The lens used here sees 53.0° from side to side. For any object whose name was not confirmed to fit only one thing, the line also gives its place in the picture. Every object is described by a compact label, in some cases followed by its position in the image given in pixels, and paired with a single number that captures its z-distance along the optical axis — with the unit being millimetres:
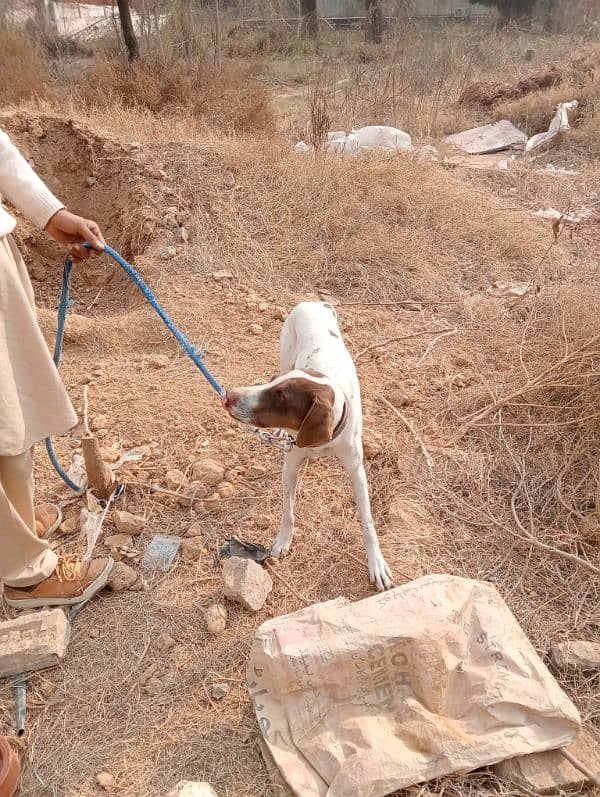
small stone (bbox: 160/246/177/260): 4932
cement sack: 1762
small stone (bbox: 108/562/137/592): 2465
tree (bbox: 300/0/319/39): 14109
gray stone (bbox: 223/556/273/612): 2344
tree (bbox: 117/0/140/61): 8914
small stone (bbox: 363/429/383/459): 3080
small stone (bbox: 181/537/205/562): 2617
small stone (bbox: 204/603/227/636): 2289
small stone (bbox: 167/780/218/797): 1666
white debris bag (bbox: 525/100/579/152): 7980
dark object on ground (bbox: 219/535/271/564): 2582
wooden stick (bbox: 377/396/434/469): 3073
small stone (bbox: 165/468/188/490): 2959
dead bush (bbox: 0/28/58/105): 8125
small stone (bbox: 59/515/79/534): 2732
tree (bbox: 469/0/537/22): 15961
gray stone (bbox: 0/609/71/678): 2119
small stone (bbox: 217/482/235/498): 2904
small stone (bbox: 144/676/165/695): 2108
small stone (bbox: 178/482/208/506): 2877
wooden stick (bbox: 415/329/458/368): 3968
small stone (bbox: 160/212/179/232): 5184
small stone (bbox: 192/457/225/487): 2973
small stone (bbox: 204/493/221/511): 2854
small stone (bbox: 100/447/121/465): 3094
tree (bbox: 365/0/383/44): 12898
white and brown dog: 2053
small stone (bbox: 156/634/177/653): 2242
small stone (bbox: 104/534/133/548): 2645
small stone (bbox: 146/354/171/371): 3877
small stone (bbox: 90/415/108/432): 3342
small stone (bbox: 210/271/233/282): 4727
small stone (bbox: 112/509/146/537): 2693
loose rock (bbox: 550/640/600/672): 2104
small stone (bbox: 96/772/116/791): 1842
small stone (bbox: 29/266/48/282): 5469
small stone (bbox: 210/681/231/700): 2084
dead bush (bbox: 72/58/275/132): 7426
